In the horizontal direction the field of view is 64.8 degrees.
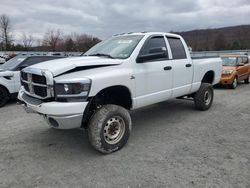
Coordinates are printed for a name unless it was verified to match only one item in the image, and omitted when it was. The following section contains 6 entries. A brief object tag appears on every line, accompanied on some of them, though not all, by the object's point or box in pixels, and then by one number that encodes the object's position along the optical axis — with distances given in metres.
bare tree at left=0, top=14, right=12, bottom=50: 51.65
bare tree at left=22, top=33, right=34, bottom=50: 55.61
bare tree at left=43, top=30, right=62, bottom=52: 55.54
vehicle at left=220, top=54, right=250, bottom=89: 9.10
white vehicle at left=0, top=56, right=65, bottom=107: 6.36
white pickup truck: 2.92
